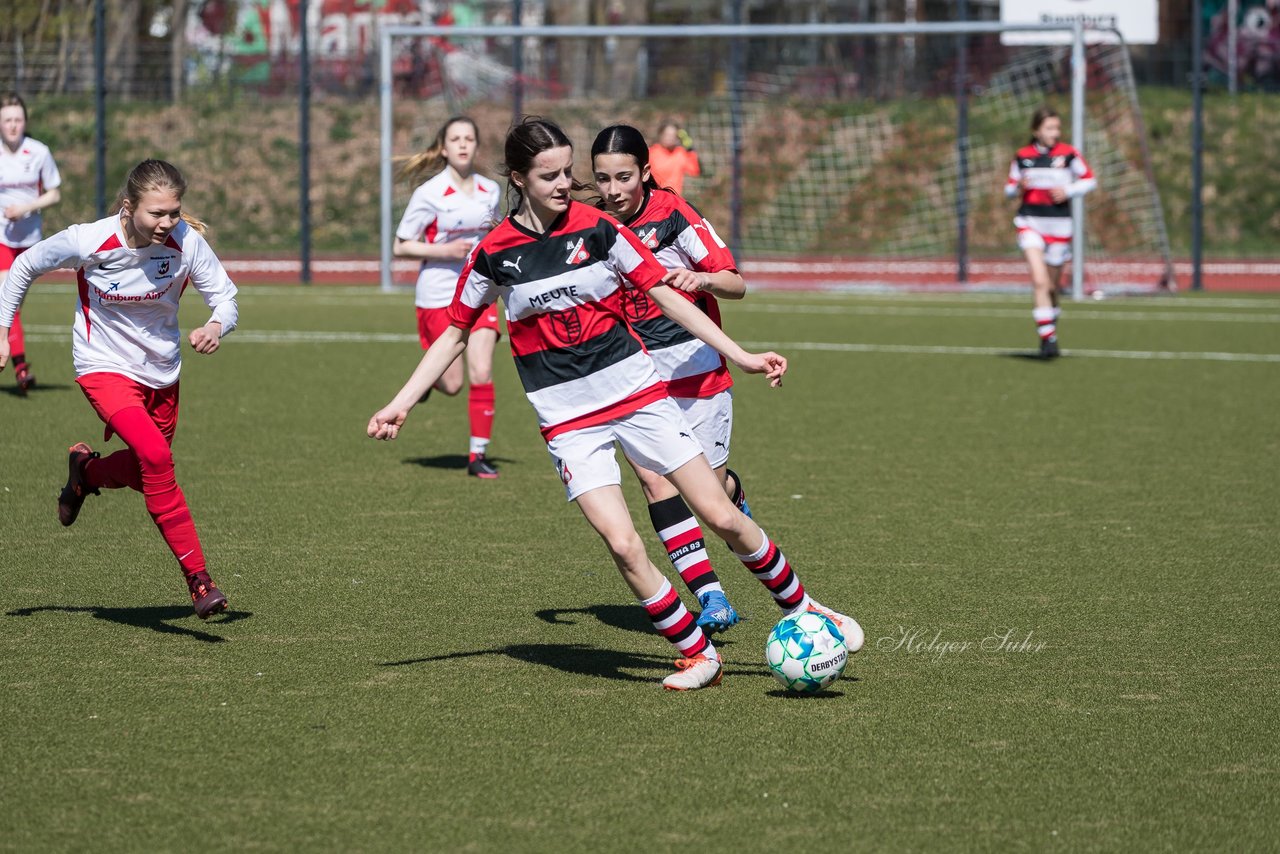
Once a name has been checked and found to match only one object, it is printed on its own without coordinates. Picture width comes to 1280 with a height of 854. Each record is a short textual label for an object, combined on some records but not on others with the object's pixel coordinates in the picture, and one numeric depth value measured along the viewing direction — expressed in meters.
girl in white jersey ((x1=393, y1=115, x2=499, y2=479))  19.36
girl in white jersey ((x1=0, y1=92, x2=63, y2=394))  25.73
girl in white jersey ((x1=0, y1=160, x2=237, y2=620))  12.10
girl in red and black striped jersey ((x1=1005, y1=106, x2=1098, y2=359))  31.56
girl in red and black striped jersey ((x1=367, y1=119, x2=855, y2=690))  10.52
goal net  51.97
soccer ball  10.37
